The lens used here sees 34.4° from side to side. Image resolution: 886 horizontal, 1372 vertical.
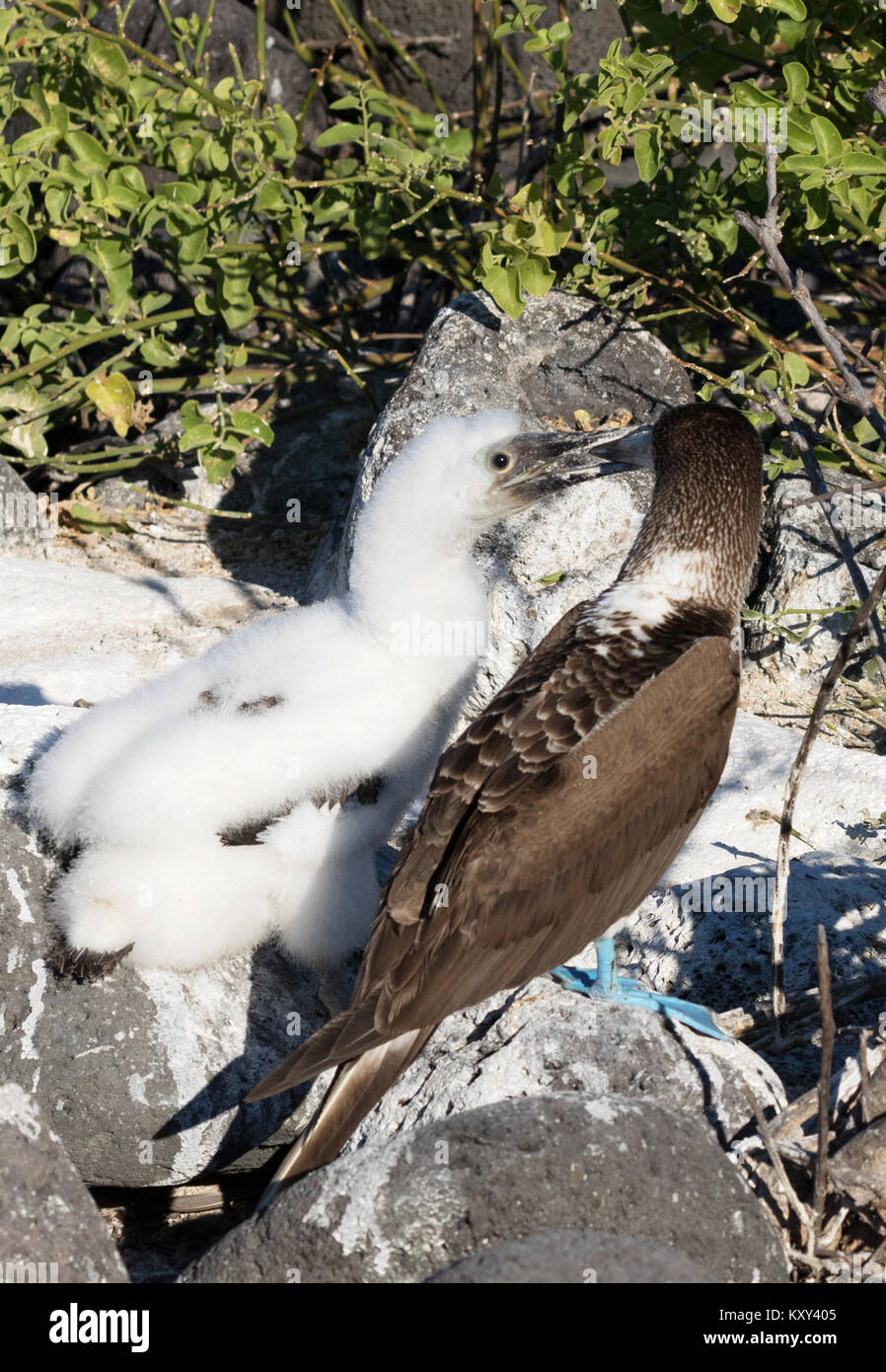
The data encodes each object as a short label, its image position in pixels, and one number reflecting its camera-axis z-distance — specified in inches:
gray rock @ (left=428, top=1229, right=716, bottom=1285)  95.2
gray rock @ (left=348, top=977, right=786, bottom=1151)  124.3
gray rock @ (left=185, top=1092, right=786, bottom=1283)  102.1
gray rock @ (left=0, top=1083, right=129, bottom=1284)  100.3
